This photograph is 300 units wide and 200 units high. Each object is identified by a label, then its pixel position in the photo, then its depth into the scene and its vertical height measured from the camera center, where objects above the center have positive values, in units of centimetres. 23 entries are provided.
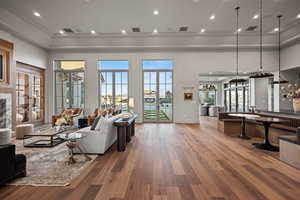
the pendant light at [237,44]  500 +279
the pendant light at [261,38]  429 +293
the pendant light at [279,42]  590 +285
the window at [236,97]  1080 +24
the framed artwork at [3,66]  555 +123
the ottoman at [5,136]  441 -104
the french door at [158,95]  867 +29
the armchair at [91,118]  667 -79
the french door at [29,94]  673 +28
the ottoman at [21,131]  538 -107
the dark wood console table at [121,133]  394 -85
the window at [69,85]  870 +85
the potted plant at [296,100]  446 +0
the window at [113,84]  866 +90
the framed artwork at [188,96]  848 +22
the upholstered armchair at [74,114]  677 -66
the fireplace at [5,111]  552 -39
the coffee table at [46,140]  427 -125
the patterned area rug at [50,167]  250 -129
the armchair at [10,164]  226 -99
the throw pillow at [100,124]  376 -58
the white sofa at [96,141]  372 -98
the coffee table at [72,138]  319 -81
